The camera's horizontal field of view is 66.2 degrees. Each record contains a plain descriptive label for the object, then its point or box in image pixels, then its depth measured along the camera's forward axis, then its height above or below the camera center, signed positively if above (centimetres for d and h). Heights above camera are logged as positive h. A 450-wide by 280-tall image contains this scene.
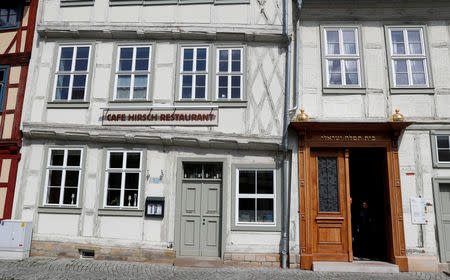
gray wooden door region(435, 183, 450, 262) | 874 -2
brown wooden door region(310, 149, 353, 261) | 892 +22
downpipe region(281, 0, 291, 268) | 885 +139
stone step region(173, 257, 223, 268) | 870 -127
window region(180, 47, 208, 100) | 974 +384
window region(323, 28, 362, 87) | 966 +433
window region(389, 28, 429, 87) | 958 +434
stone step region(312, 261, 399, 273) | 848 -127
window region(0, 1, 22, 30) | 1073 +594
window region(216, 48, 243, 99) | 967 +383
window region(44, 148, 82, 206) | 953 +87
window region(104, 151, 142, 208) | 941 +85
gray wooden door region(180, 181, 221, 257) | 922 -20
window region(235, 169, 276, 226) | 917 +41
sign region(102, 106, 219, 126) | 948 +257
